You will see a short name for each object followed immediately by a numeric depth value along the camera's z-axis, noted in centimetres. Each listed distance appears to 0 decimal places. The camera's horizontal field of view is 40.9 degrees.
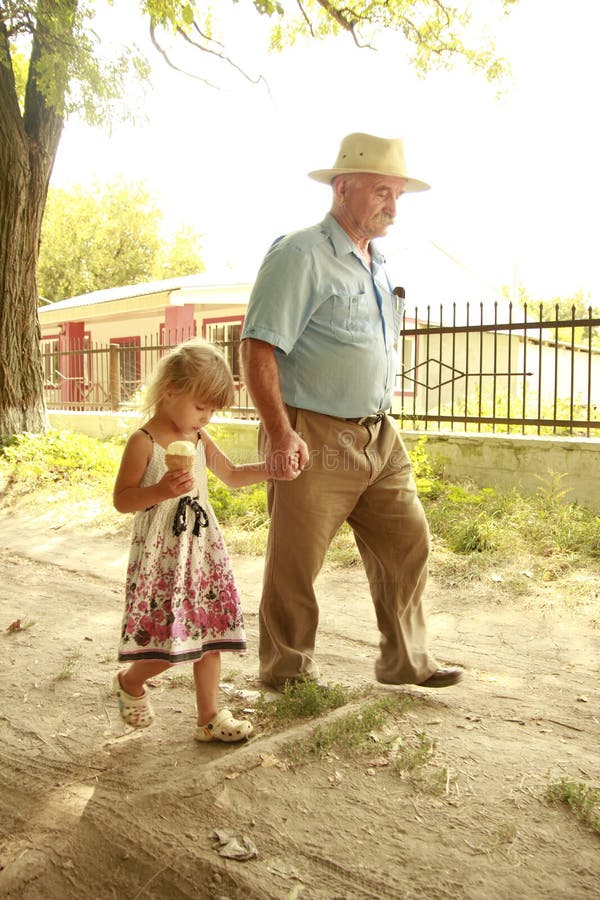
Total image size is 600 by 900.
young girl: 279
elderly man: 309
